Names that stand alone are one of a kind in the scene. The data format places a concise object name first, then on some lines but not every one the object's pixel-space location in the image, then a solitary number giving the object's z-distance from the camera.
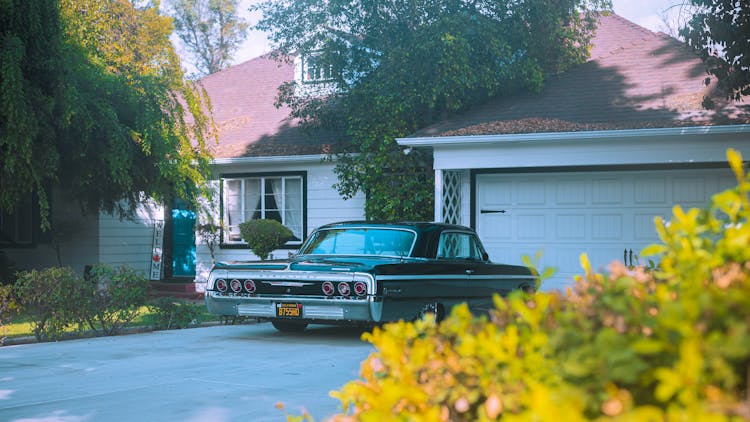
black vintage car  10.50
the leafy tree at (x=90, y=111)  13.12
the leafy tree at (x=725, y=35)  12.47
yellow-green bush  2.19
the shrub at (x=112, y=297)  11.91
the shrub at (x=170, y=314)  12.98
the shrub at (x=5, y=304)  11.27
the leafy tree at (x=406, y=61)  17.06
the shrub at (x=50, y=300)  11.34
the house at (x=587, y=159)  15.00
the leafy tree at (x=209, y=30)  43.56
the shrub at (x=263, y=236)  17.92
